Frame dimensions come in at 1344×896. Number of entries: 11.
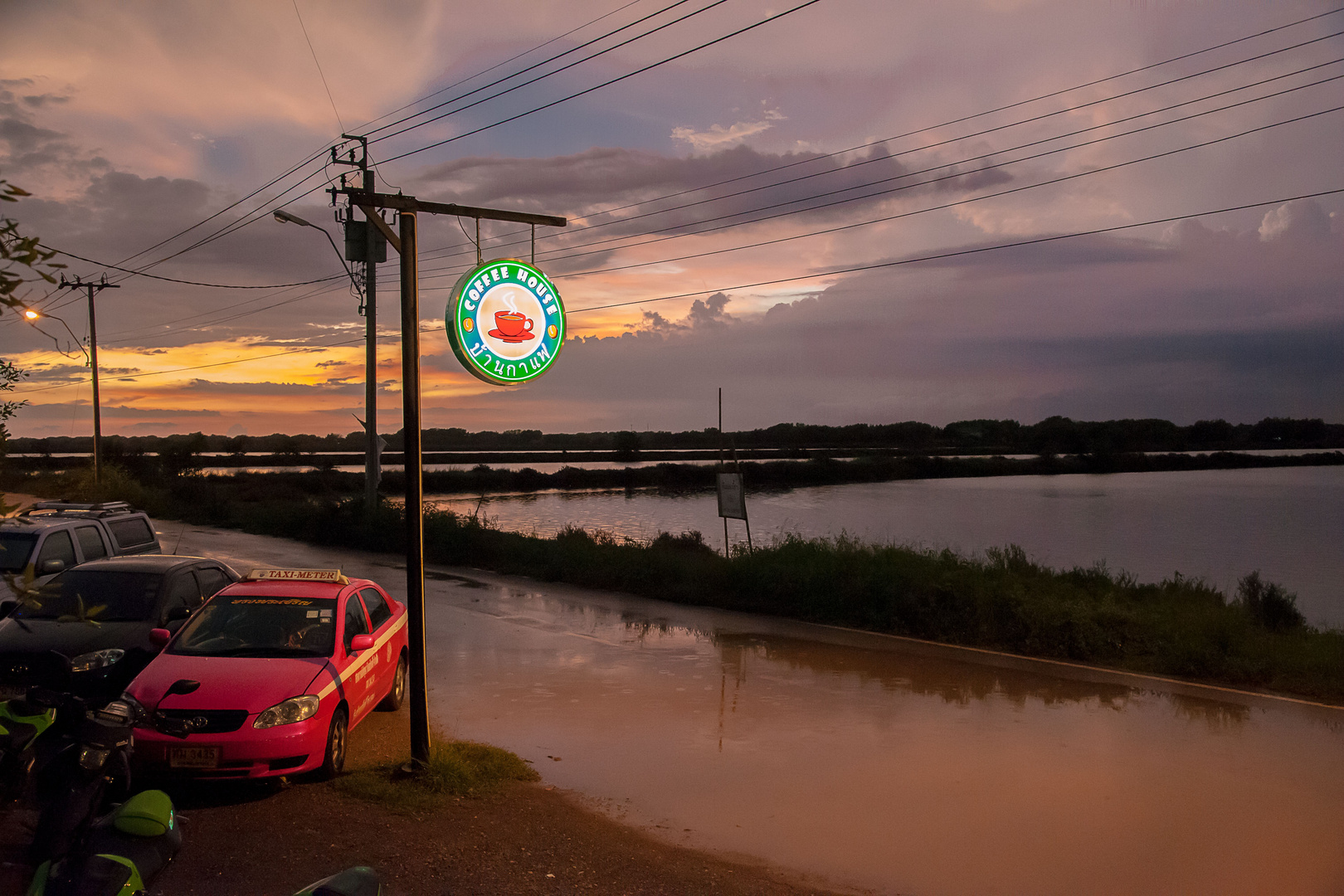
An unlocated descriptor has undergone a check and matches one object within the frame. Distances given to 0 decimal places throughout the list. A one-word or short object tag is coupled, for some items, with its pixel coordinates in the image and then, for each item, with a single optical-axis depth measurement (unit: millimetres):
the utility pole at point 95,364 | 39688
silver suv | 11922
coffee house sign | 8375
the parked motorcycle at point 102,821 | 4410
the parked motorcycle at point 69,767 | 4625
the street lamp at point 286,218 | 23609
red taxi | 6668
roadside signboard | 20922
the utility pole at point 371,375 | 28672
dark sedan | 8164
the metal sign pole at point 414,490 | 7559
